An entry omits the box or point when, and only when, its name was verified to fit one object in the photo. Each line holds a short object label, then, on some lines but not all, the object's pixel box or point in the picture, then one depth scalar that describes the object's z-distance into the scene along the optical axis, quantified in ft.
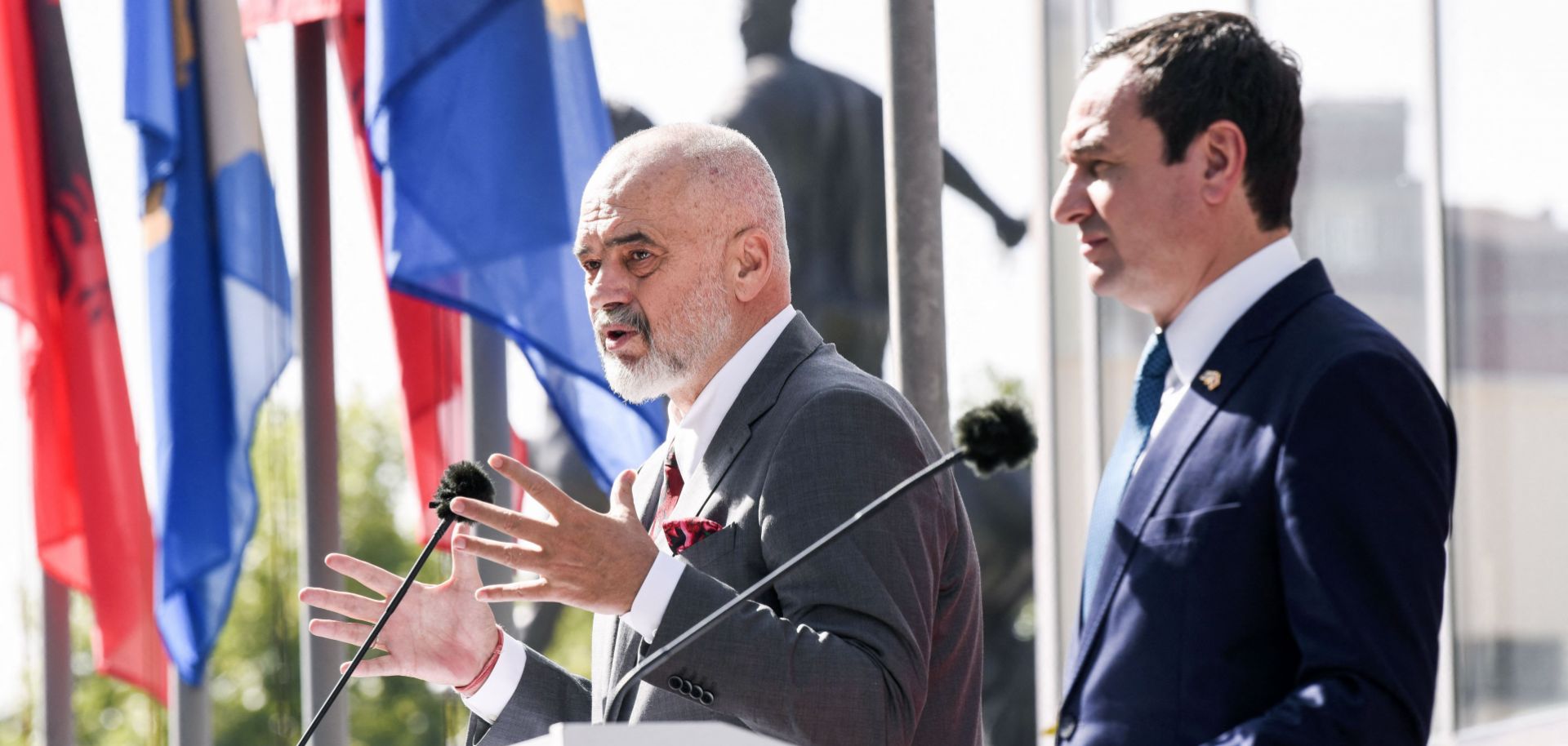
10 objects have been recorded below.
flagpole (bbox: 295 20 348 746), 36.86
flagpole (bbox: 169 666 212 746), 43.06
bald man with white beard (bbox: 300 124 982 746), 14.69
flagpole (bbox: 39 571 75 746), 46.80
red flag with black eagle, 43.80
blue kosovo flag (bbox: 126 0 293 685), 41.29
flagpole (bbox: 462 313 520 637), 35.58
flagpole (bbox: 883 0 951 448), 20.86
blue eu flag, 34.37
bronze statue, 42.91
